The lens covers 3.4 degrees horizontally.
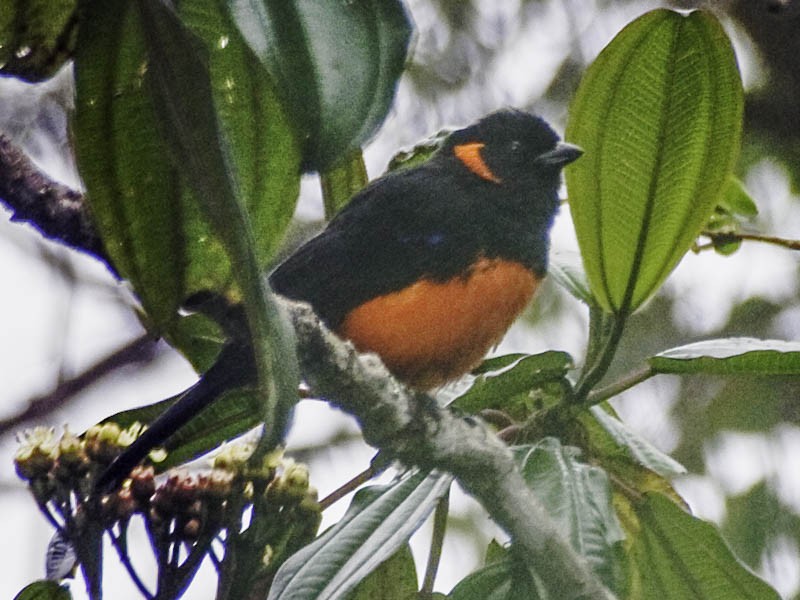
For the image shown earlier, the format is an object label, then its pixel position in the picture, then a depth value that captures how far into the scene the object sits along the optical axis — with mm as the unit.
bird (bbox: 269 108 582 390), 3810
